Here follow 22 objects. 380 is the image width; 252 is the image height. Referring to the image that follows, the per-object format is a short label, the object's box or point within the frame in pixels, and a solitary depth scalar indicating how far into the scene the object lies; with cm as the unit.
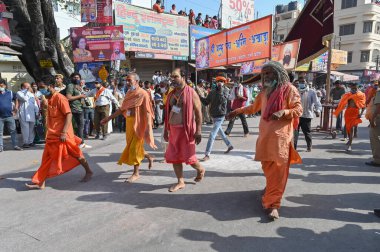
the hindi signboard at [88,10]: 1355
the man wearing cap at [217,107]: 635
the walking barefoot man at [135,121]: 489
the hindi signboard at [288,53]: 931
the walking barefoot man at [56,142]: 458
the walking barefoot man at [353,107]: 746
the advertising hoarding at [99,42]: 1288
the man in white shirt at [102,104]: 883
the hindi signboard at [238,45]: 888
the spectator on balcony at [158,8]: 1722
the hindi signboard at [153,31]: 1580
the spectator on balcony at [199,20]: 2054
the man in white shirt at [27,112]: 776
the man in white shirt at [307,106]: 709
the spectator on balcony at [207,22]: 2095
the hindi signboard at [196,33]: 1922
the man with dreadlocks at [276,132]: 344
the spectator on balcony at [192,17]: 1983
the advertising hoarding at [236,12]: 2262
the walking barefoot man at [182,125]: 438
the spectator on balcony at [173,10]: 1854
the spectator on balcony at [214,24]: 2139
